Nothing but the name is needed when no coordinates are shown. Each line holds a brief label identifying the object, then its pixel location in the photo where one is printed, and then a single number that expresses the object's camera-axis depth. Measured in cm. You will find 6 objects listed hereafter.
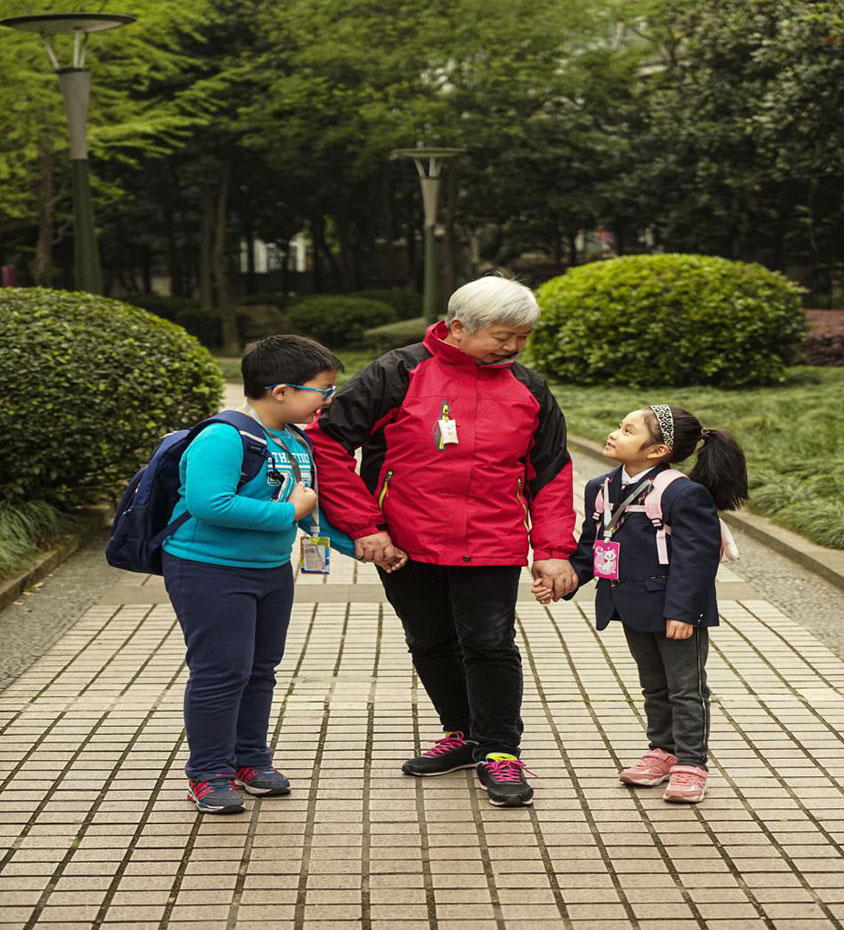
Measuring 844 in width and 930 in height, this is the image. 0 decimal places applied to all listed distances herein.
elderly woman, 397
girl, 403
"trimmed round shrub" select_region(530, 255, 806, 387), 1761
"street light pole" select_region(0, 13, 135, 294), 1129
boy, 383
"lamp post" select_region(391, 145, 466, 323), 2312
